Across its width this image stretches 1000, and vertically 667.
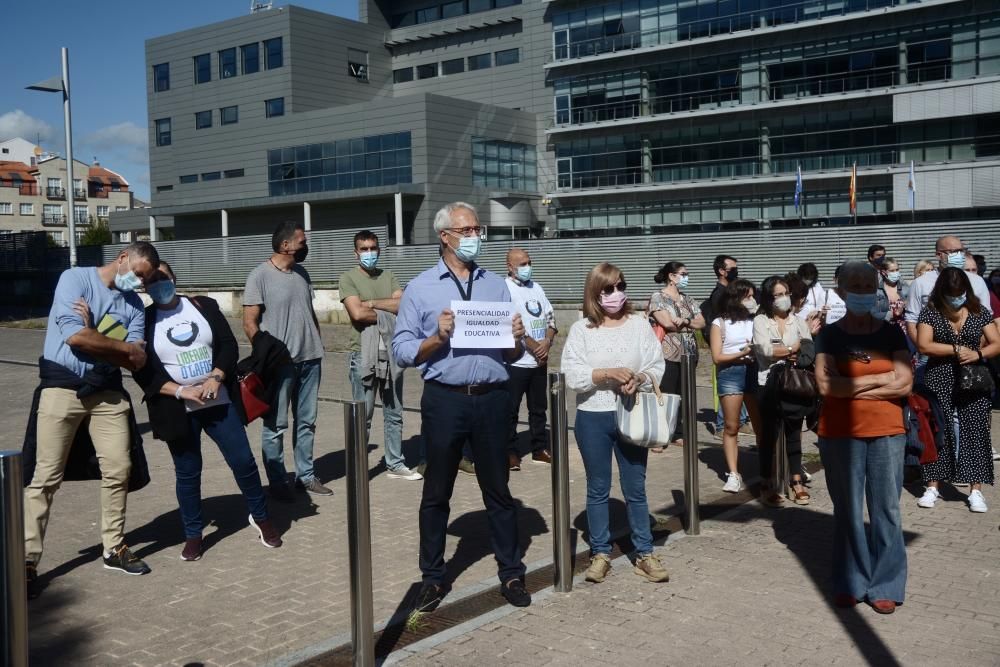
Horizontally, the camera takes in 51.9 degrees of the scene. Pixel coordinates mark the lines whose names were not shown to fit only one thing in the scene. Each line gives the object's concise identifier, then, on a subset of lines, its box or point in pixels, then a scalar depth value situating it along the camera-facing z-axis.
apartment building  127.19
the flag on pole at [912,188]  44.41
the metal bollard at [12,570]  3.31
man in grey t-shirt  7.94
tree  104.50
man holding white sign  5.50
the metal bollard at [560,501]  5.74
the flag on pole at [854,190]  43.94
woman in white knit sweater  5.98
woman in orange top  5.57
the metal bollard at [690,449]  7.00
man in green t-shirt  8.49
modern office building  46.00
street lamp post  26.23
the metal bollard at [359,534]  4.63
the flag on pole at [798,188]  46.84
